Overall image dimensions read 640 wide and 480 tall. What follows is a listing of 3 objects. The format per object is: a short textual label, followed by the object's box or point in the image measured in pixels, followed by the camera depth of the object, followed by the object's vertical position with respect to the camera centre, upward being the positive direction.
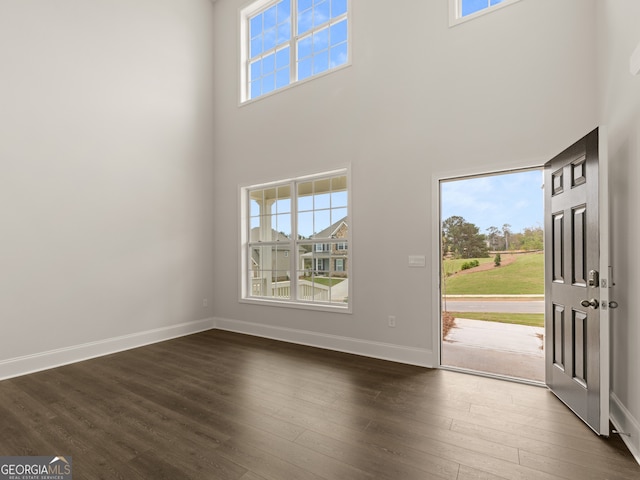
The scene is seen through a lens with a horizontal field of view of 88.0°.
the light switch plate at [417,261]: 3.64 -0.18
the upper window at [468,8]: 3.39 +2.50
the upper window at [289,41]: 4.52 +3.02
